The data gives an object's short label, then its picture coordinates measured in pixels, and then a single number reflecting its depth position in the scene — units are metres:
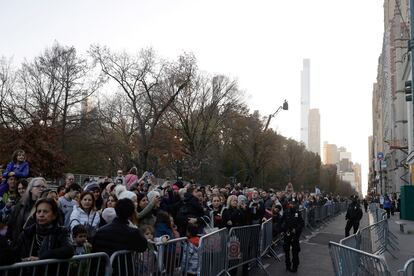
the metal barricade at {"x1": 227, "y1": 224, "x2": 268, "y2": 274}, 9.95
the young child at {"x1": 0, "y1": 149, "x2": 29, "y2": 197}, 9.48
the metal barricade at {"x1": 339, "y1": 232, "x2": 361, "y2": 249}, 8.17
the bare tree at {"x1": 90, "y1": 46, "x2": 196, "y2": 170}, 41.91
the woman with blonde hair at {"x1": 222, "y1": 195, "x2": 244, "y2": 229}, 11.00
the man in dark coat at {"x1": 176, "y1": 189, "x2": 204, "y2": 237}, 9.89
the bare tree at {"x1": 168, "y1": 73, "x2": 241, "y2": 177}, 48.12
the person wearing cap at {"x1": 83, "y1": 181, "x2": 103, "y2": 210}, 8.49
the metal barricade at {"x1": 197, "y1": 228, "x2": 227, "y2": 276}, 7.78
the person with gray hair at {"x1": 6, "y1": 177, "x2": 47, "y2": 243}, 5.91
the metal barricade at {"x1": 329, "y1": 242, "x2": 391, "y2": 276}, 5.93
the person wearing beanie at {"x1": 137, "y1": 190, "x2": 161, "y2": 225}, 7.66
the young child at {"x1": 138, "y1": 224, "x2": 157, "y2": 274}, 6.04
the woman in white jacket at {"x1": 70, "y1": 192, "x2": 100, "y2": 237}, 7.13
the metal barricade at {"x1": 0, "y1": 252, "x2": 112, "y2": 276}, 4.14
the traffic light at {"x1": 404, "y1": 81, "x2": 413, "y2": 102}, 12.41
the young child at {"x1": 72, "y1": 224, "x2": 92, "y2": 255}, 5.89
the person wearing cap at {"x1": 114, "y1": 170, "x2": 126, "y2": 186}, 13.40
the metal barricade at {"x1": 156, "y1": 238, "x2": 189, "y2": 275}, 6.45
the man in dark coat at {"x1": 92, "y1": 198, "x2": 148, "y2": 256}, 5.47
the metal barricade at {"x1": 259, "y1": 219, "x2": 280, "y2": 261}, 12.82
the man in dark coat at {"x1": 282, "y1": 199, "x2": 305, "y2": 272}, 12.28
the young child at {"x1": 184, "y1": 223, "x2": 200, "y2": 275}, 7.58
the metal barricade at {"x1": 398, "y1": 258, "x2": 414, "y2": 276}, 5.66
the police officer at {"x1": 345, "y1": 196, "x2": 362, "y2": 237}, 20.09
